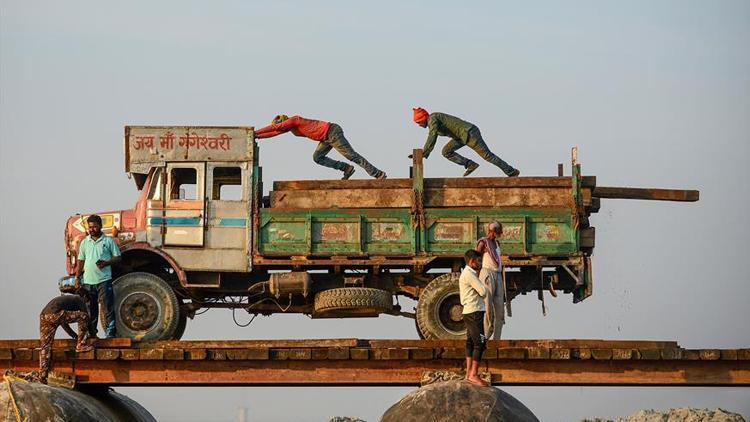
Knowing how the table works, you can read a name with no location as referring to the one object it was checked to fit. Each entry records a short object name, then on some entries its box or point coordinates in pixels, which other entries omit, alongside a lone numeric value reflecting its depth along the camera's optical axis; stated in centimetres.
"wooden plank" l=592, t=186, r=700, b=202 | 2478
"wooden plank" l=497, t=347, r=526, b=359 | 2109
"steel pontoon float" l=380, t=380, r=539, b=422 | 1906
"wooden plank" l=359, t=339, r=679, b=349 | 2142
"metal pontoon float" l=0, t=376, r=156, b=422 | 1989
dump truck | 2383
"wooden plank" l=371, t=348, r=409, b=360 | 2119
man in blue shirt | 2230
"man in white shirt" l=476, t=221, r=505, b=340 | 2097
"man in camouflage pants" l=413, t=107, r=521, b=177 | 2491
